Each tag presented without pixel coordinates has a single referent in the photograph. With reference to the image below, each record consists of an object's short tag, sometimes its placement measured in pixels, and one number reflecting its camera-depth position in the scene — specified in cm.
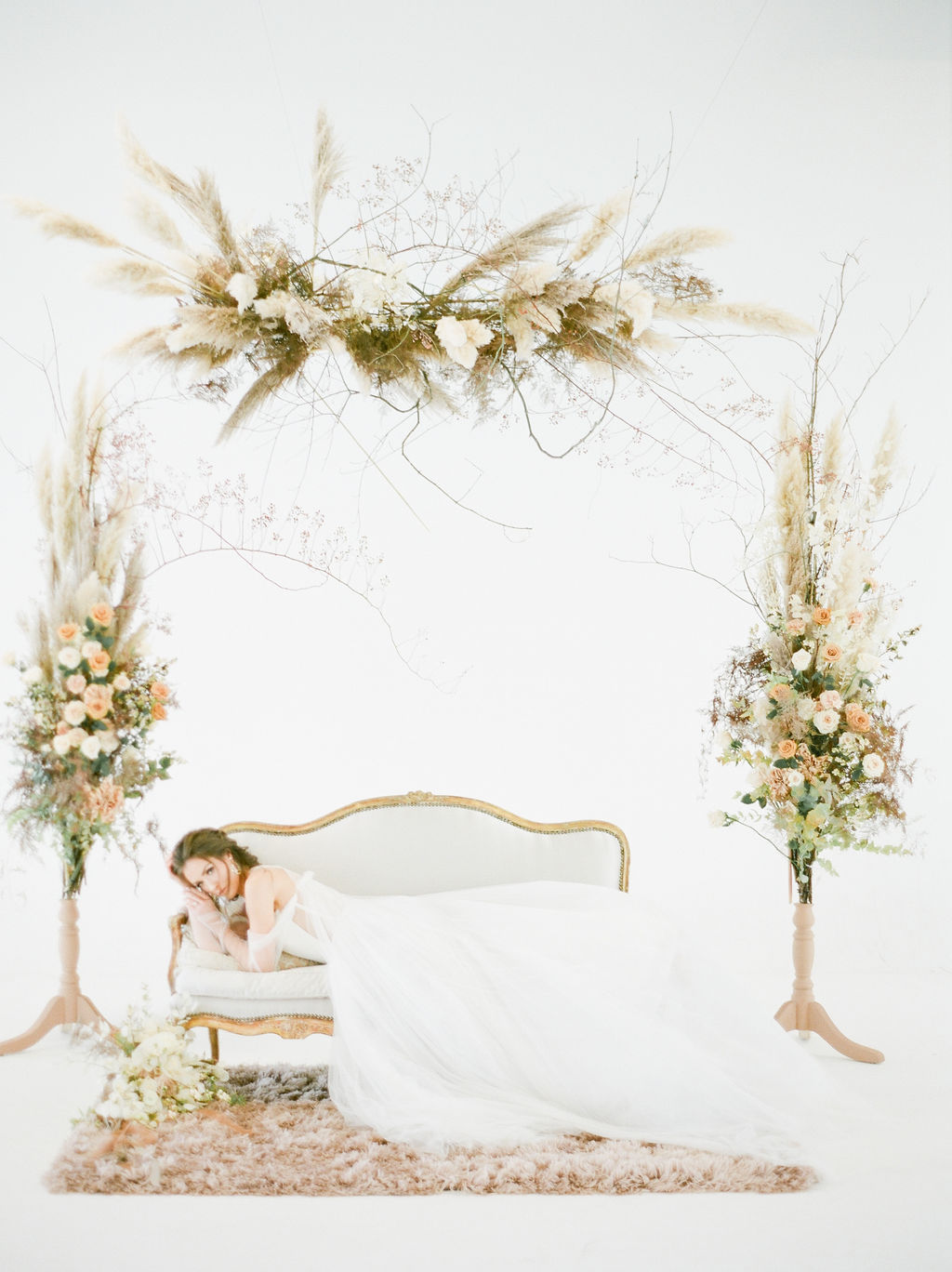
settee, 387
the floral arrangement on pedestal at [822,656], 378
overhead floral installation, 342
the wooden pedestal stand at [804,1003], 378
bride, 284
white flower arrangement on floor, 281
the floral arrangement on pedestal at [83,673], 370
